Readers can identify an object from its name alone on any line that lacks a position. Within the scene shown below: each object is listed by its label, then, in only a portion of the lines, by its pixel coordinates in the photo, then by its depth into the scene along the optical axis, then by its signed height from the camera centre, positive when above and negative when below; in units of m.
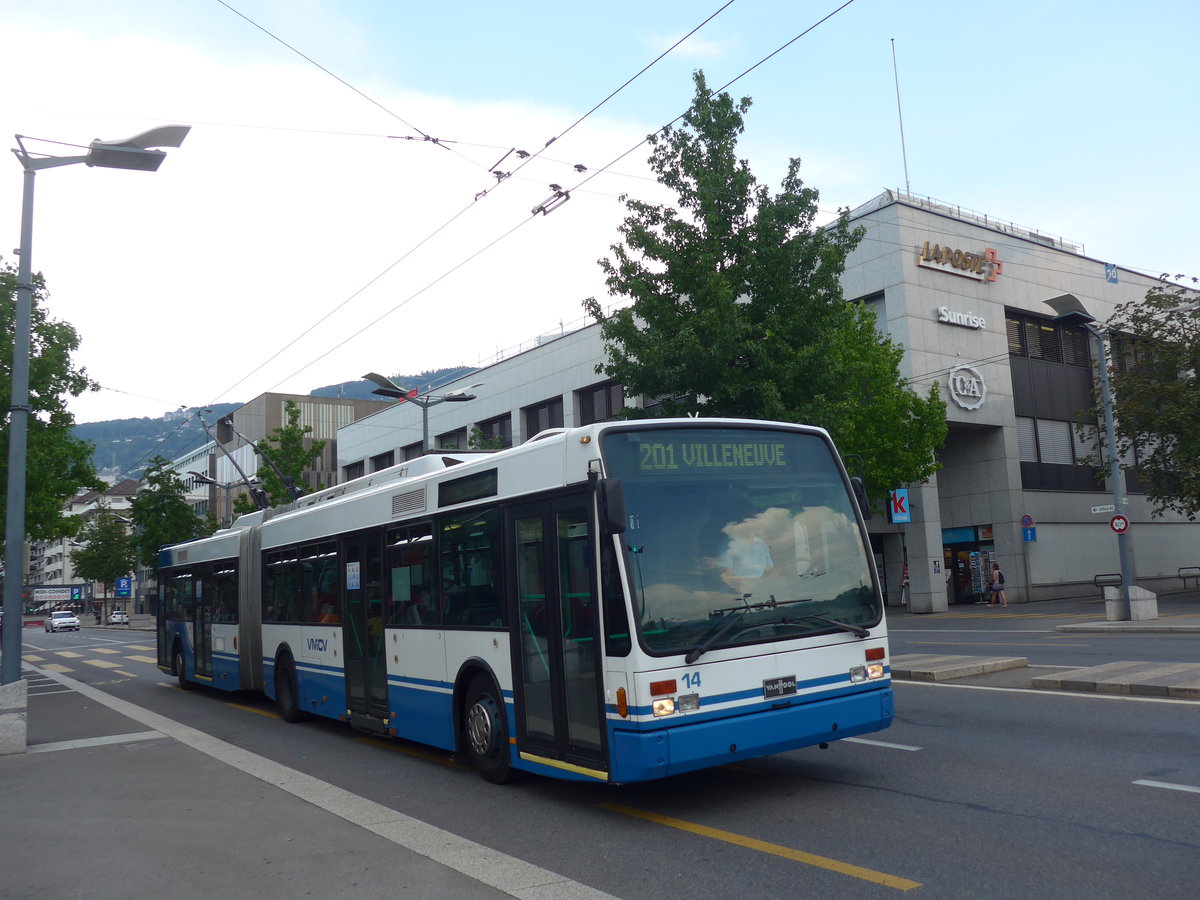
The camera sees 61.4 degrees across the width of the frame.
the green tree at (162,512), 50.47 +3.60
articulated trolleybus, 6.65 -0.35
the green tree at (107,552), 85.44 +3.03
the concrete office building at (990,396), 35.34 +5.50
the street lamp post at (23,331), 11.95 +3.25
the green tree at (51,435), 25.36 +4.06
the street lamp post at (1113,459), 24.22 +1.76
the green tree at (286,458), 41.84 +4.94
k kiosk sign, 33.66 +1.13
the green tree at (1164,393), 33.42 +4.46
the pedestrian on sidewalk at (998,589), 36.16 -1.94
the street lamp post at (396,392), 26.19 +4.77
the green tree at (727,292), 20.55 +5.43
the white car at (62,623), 70.62 -2.29
